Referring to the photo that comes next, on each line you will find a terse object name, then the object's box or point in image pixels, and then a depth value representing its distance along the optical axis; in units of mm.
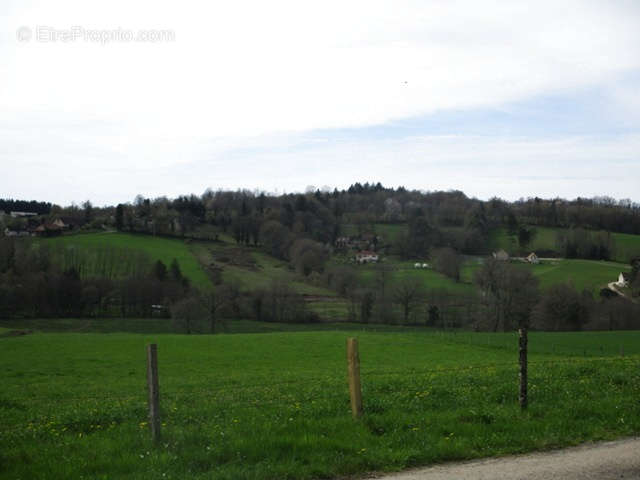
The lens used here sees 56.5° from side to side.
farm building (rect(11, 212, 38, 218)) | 188250
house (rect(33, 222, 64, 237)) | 138625
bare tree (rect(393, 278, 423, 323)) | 95750
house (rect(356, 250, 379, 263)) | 141425
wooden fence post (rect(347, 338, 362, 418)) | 10383
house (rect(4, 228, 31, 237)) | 136300
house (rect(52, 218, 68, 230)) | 147275
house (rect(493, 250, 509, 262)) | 123444
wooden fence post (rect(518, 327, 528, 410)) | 11250
